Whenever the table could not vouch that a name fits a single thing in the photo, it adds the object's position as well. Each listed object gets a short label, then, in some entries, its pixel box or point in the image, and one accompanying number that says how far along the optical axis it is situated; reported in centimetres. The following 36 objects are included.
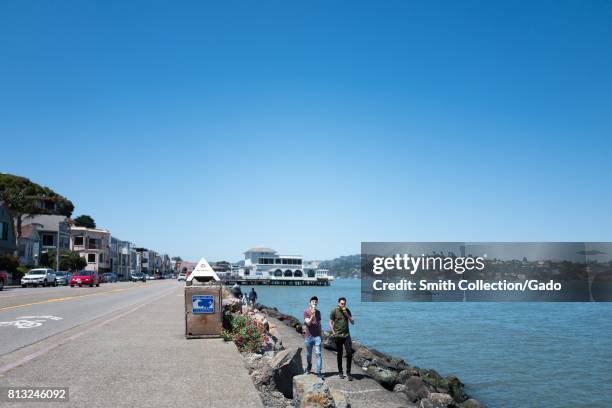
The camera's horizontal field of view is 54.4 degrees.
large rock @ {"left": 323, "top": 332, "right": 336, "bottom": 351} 2228
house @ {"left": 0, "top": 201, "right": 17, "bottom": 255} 7196
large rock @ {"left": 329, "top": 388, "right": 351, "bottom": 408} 902
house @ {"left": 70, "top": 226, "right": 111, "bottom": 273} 11862
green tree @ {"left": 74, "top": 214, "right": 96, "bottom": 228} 16975
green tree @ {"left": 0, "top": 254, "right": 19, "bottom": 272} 6412
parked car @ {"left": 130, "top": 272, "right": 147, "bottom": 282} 11922
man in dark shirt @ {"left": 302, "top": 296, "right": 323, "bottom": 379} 1423
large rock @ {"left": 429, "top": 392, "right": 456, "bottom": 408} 1563
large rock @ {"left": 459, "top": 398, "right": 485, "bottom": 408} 1745
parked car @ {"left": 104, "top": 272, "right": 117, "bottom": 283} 10454
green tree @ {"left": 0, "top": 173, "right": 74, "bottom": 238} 8681
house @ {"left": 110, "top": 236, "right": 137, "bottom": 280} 14082
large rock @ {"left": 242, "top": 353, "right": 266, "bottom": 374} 1183
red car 6206
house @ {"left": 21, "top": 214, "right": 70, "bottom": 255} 9782
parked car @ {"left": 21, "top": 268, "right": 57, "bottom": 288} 5975
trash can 1582
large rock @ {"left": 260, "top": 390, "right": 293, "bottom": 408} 1003
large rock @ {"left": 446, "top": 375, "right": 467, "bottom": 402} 1967
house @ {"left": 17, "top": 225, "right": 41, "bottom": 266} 8612
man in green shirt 1416
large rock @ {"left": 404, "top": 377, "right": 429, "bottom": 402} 1566
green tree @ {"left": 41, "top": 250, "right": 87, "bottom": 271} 9319
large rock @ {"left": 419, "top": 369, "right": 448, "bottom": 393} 1920
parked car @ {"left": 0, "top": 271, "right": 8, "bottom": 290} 5172
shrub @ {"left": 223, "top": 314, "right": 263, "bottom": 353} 1424
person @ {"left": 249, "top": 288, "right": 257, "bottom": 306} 4138
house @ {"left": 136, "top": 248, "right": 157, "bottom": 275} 18692
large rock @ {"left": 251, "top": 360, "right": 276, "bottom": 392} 1070
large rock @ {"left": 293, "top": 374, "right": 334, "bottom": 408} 868
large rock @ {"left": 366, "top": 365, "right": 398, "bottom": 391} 1608
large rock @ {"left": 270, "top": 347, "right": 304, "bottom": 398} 1094
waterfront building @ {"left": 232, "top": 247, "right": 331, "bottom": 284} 15412
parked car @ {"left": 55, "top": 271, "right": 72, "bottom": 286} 6789
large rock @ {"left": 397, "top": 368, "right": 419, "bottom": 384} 1771
